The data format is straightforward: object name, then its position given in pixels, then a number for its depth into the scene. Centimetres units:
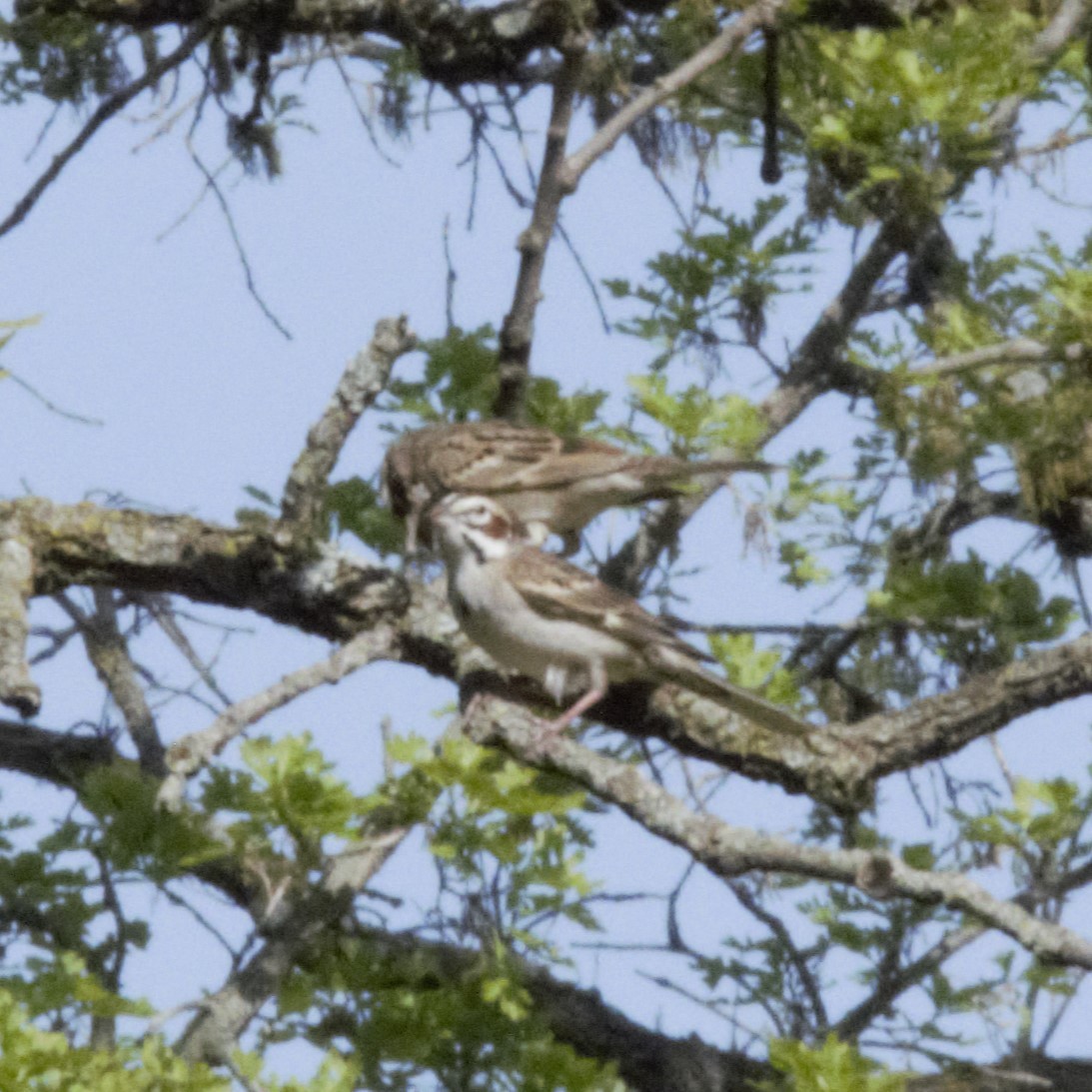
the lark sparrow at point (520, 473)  1363
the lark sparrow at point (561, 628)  1166
